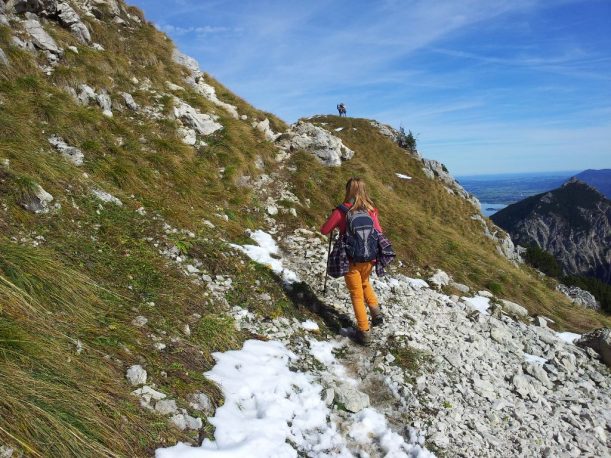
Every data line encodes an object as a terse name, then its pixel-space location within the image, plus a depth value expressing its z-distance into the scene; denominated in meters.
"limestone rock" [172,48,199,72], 18.75
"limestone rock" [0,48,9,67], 10.44
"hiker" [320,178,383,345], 7.25
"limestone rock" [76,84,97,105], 11.66
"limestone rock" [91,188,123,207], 8.15
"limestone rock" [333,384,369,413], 5.62
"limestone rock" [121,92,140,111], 13.18
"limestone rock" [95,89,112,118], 12.04
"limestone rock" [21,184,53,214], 6.57
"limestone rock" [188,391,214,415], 4.61
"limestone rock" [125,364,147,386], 4.41
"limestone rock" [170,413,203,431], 4.23
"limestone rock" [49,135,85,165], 9.08
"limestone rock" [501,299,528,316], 11.90
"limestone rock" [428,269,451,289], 11.90
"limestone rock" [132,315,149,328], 5.37
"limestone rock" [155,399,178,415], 4.26
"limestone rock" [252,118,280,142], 17.58
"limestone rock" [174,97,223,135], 14.30
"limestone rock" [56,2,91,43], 13.99
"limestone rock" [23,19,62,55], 12.09
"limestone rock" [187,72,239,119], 17.95
